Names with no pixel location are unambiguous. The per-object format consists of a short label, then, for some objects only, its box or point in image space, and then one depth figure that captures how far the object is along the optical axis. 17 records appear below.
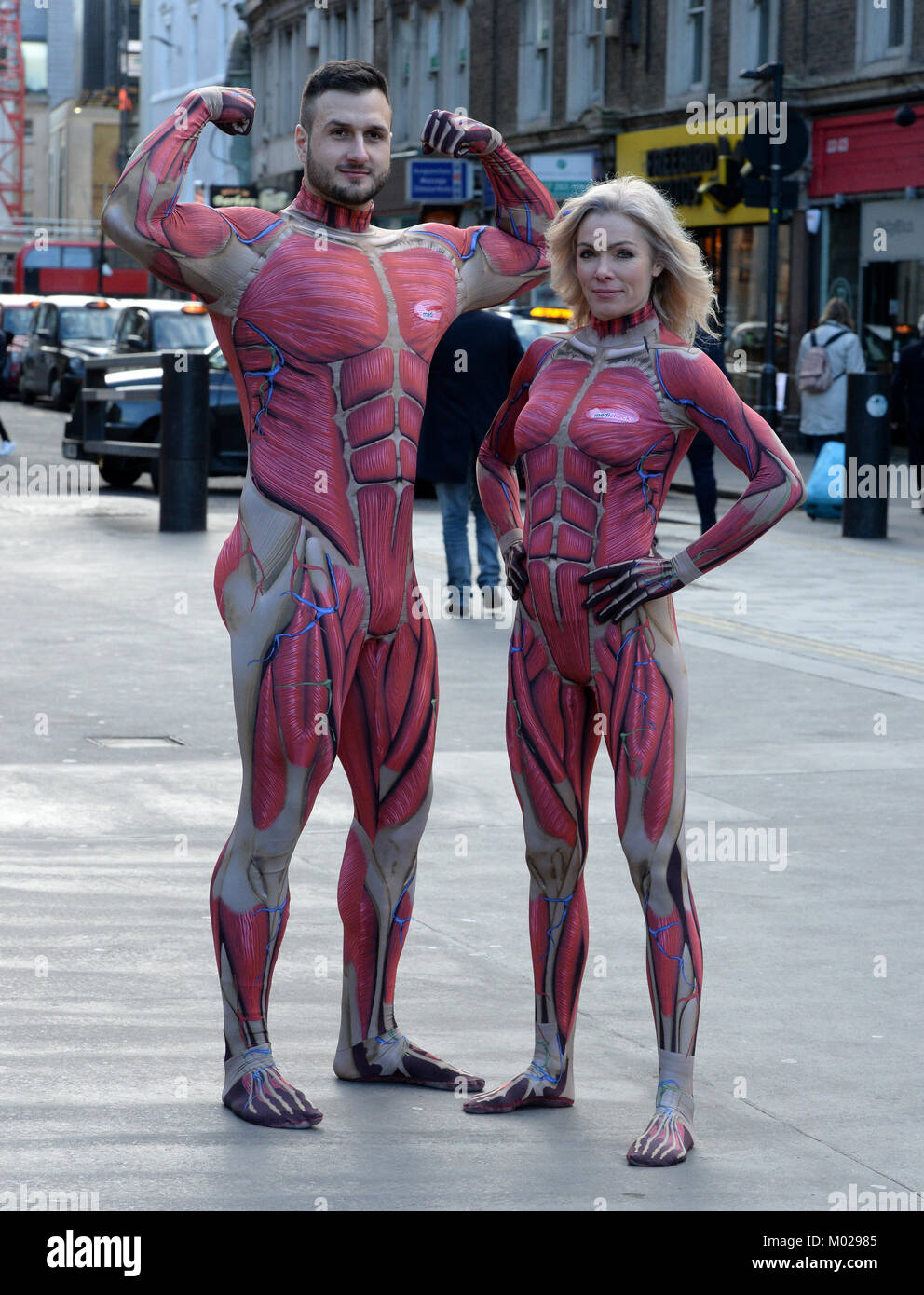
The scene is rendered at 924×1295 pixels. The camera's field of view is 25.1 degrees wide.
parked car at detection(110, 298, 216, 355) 24.92
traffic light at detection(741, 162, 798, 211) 24.67
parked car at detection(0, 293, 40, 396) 36.94
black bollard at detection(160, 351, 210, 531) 16.20
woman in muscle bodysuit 4.21
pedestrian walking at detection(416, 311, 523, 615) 11.90
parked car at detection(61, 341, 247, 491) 19.56
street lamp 24.61
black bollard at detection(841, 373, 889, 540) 16.75
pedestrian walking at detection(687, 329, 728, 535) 14.98
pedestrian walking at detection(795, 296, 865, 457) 19.27
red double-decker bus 54.31
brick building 25.53
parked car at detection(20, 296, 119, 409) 32.94
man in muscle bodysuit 4.29
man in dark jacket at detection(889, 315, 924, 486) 18.98
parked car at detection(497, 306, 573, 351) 20.53
